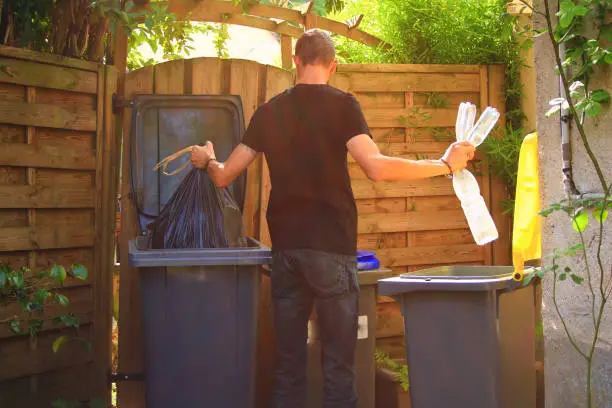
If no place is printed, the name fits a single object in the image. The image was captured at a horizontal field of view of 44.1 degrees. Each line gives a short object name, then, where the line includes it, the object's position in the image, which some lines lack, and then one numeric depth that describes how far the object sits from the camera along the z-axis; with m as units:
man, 3.04
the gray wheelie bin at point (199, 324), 3.23
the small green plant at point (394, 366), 4.32
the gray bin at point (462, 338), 2.90
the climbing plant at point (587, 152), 2.71
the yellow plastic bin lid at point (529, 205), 3.26
